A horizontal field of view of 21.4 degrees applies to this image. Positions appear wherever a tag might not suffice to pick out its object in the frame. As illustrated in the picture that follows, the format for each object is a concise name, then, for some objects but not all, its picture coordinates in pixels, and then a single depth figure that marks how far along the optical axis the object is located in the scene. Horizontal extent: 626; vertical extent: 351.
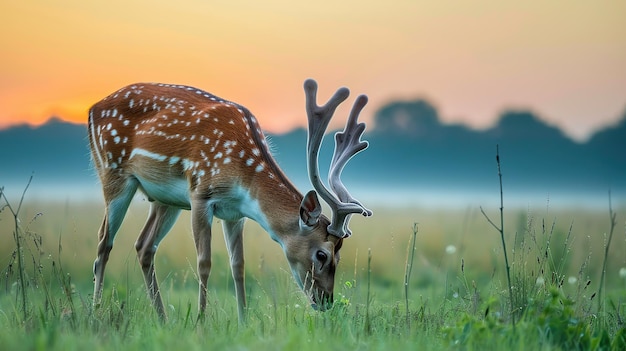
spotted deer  13.80
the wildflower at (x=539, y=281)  13.41
